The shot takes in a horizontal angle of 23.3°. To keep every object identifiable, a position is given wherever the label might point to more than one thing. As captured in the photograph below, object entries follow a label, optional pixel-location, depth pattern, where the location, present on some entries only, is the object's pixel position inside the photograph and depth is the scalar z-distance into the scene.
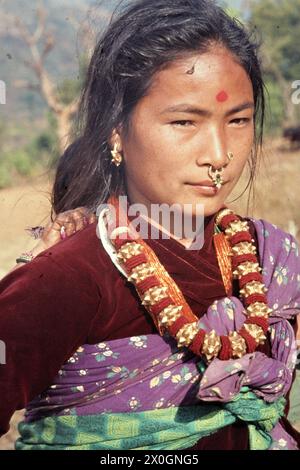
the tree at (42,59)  14.01
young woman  1.83
